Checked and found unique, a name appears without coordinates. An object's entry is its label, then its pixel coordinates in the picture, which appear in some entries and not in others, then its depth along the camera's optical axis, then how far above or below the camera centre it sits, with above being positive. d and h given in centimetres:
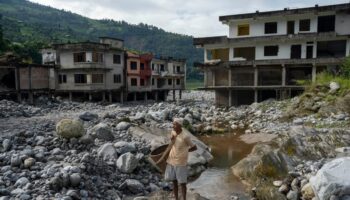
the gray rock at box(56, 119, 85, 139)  1472 -193
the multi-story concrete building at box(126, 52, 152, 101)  5434 +93
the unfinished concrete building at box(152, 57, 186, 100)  6184 +122
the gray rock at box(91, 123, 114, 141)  1648 -237
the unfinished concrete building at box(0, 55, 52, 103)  4103 +35
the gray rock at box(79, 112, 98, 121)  2402 -236
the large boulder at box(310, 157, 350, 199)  859 -242
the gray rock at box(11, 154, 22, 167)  1155 -256
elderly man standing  959 -194
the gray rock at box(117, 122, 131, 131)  1979 -245
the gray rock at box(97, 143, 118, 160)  1342 -266
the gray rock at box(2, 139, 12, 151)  1349 -238
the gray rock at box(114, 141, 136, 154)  1423 -263
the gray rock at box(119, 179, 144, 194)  1154 -338
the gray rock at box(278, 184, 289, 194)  1119 -335
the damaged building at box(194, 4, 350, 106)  3644 +344
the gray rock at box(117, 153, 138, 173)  1266 -288
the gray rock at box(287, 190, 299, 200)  1055 -336
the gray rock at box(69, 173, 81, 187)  1038 -284
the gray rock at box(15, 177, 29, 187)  1010 -284
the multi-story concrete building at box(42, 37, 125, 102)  4706 +161
